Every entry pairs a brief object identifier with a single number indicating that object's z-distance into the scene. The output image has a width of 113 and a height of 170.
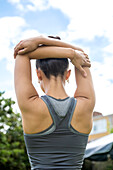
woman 1.22
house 26.89
